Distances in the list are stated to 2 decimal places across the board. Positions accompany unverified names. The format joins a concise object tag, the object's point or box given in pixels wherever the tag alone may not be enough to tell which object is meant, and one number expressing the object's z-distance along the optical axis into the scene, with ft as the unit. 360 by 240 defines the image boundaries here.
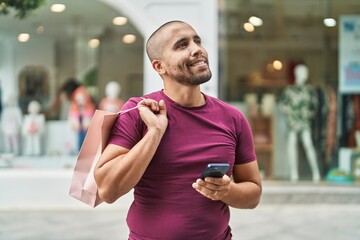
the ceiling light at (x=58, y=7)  28.72
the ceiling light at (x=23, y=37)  30.02
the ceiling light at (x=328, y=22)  31.04
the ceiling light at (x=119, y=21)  29.86
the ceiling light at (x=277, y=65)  31.30
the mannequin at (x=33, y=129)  30.71
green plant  21.53
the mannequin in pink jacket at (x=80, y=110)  30.60
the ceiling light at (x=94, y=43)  30.30
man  6.79
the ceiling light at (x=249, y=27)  31.04
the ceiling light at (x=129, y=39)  29.96
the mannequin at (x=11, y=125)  30.63
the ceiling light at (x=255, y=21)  31.07
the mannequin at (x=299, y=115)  31.30
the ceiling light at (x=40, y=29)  29.79
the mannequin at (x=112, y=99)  30.27
